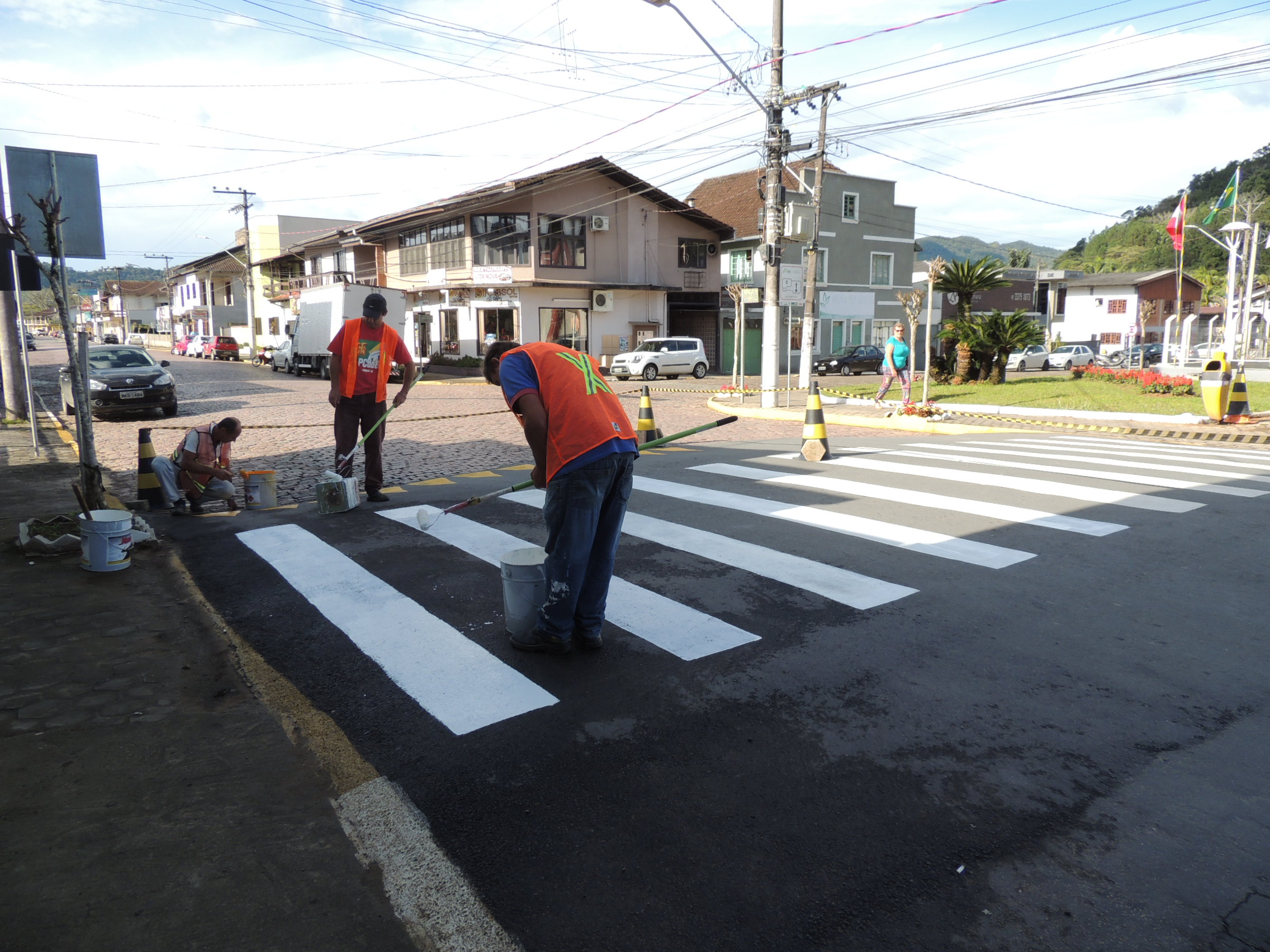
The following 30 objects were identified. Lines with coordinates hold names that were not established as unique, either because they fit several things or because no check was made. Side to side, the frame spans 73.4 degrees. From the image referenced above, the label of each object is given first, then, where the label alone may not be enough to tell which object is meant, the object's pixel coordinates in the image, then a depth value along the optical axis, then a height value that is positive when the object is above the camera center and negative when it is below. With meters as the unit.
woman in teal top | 18.47 -0.07
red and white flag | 24.45 +3.80
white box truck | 30.72 +1.49
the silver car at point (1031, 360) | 44.31 -0.16
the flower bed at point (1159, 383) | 20.78 -0.65
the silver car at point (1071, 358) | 45.19 -0.04
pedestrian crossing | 4.54 -1.40
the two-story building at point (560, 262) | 35.38 +4.23
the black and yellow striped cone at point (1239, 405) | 16.23 -0.92
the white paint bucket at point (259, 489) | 8.19 -1.26
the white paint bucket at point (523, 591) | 4.48 -1.23
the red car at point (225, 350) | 53.69 +0.47
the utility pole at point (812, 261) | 22.22 +3.21
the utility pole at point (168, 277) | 87.44 +8.39
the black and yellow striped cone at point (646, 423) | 11.73 -0.90
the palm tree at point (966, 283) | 24.72 +2.14
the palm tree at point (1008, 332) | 24.42 +0.70
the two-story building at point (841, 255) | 43.28 +5.44
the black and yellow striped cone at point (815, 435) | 10.32 -0.95
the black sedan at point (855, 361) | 40.03 -0.21
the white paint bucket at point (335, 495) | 7.70 -1.24
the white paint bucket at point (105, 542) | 5.89 -1.29
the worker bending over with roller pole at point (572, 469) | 4.20 -0.55
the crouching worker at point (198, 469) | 8.01 -1.05
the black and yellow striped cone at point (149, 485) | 8.25 -1.23
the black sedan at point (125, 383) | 16.97 -0.51
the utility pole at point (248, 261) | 53.75 +6.12
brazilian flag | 24.50 +4.64
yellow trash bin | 15.78 -0.54
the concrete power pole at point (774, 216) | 19.53 +3.25
